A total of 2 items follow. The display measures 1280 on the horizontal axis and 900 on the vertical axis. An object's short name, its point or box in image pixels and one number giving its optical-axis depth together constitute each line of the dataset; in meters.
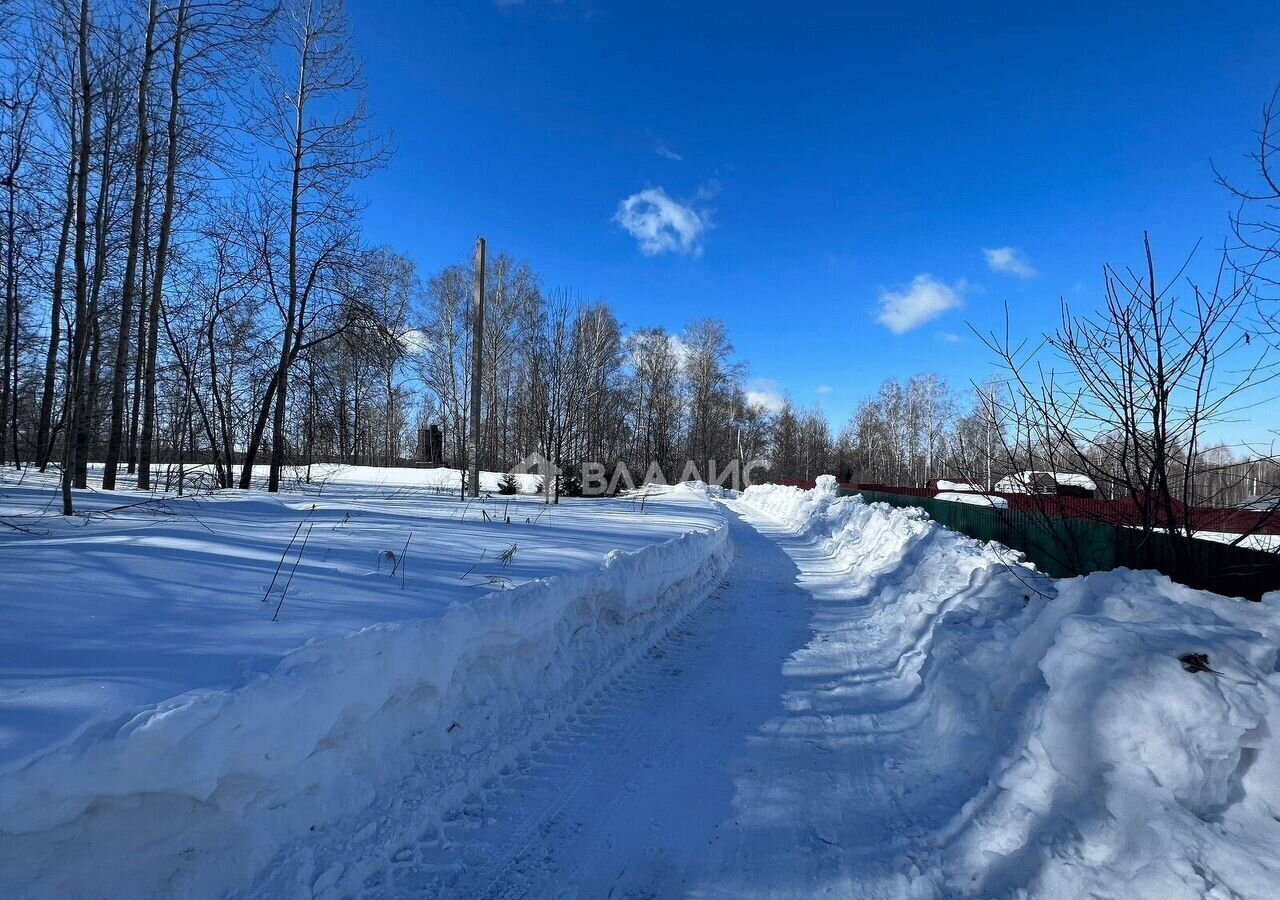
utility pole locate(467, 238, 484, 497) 13.70
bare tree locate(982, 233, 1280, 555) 4.18
